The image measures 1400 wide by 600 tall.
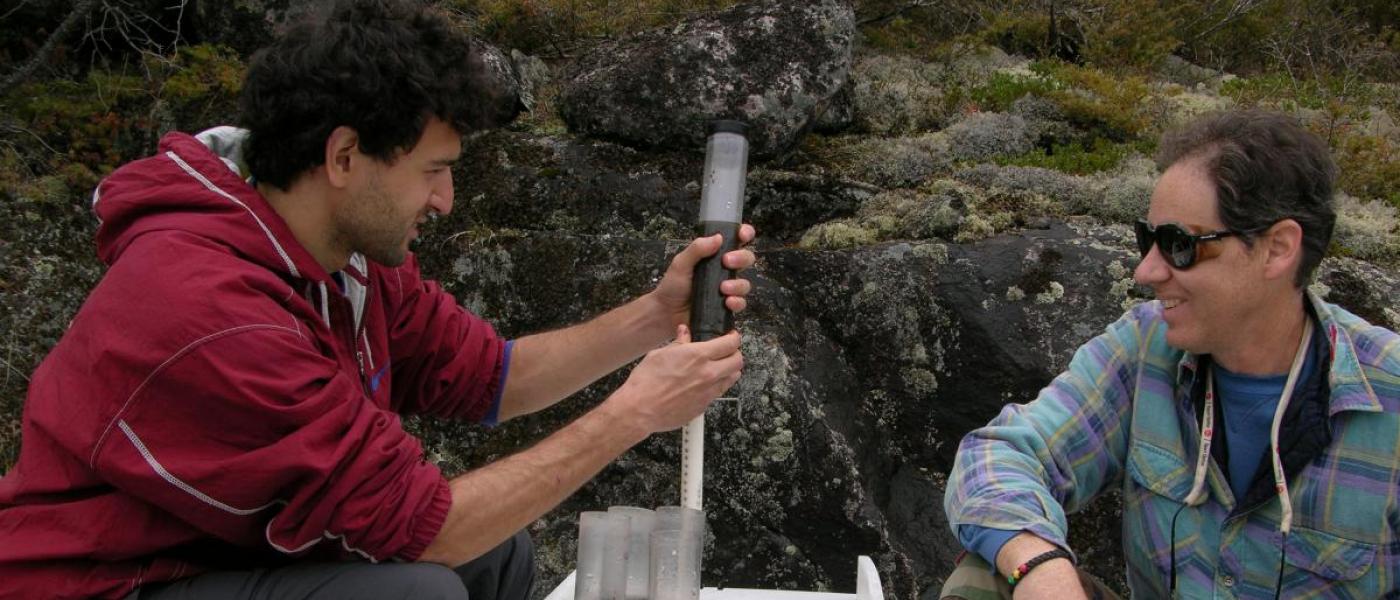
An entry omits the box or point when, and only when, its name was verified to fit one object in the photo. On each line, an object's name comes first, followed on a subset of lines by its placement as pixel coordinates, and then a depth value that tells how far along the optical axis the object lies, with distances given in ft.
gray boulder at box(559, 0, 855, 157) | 16.25
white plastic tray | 9.46
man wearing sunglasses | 7.62
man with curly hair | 6.63
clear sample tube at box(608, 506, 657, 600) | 8.57
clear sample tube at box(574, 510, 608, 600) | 8.57
